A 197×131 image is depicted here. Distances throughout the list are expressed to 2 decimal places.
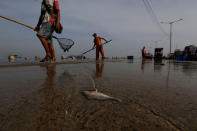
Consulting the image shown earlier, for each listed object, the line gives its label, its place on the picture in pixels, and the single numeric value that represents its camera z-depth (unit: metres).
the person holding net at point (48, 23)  4.23
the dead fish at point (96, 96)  0.77
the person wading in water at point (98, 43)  9.18
